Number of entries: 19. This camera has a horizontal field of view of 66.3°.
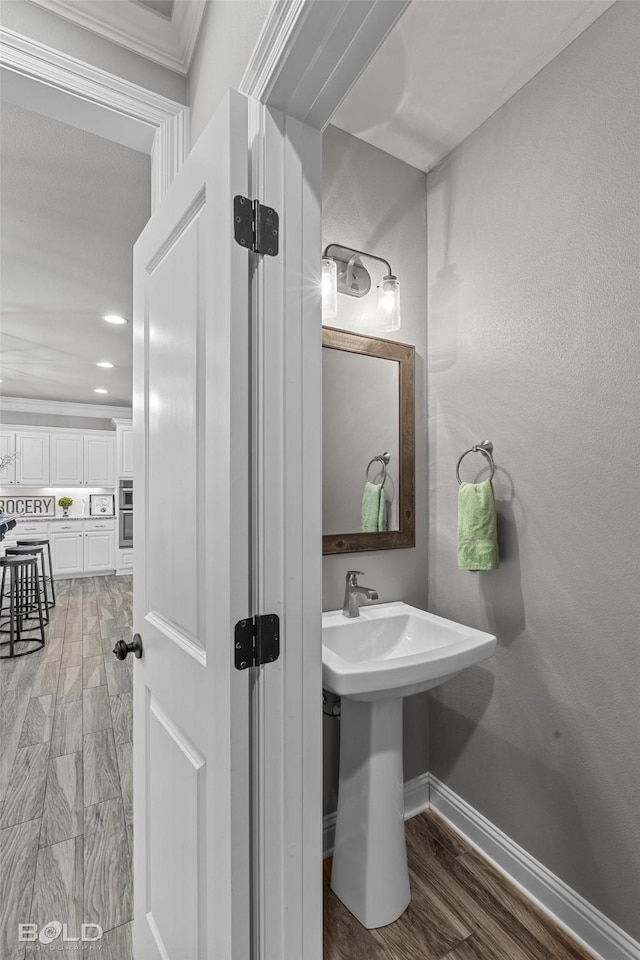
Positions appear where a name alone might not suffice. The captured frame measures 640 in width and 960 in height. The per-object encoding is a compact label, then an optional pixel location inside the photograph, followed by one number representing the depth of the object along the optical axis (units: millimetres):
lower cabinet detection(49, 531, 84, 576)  7352
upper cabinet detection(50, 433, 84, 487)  7586
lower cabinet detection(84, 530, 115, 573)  7640
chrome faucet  1706
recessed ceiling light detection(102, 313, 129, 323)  3985
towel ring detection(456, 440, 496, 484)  1747
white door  872
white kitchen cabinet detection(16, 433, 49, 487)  7332
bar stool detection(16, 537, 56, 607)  5449
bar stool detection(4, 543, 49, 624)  4930
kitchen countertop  7156
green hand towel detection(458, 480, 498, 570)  1658
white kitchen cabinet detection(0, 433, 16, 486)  7219
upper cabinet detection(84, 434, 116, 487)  7848
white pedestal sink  1371
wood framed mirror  1769
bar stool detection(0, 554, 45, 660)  4225
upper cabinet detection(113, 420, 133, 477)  7812
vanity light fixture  1706
